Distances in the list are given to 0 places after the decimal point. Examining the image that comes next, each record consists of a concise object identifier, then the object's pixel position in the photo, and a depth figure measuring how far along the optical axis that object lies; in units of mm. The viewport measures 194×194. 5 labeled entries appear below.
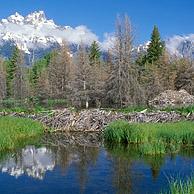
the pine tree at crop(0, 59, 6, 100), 89731
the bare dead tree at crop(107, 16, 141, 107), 49938
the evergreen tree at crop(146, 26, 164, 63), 73075
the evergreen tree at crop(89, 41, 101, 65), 87006
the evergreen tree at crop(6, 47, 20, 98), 90375
